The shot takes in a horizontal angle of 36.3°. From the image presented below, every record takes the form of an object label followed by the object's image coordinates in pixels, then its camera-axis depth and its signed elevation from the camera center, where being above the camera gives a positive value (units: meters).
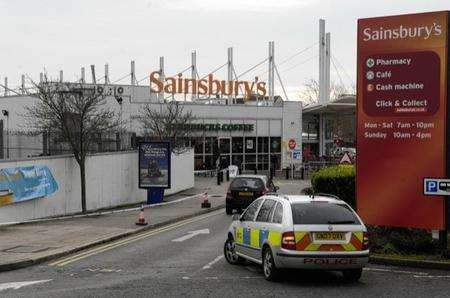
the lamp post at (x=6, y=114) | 51.84 +2.55
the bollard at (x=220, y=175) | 44.92 -1.80
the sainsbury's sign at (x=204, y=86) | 56.16 +5.28
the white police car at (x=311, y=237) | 10.90 -1.45
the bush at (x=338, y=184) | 20.34 -1.08
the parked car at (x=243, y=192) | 27.05 -1.75
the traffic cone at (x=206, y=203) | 29.53 -2.42
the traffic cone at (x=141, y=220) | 22.22 -2.38
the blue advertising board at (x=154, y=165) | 31.05 -0.79
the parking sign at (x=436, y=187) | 13.96 -0.80
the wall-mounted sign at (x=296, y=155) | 49.76 -0.53
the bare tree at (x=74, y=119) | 27.16 +1.17
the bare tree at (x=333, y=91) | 104.75 +8.77
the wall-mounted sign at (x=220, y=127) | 54.06 +1.69
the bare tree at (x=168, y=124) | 42.53 +1.57
